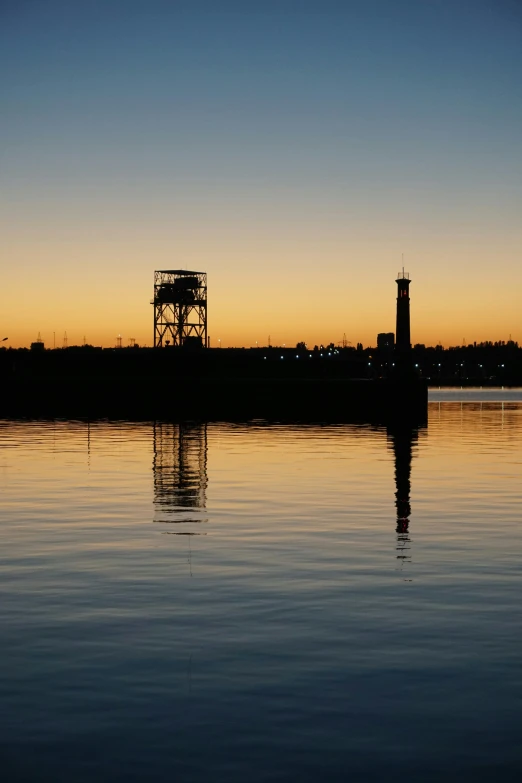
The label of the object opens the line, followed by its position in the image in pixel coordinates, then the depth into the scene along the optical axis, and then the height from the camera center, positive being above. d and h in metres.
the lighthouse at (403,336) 143.00 +4.46
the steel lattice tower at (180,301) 175.75 +11.81
